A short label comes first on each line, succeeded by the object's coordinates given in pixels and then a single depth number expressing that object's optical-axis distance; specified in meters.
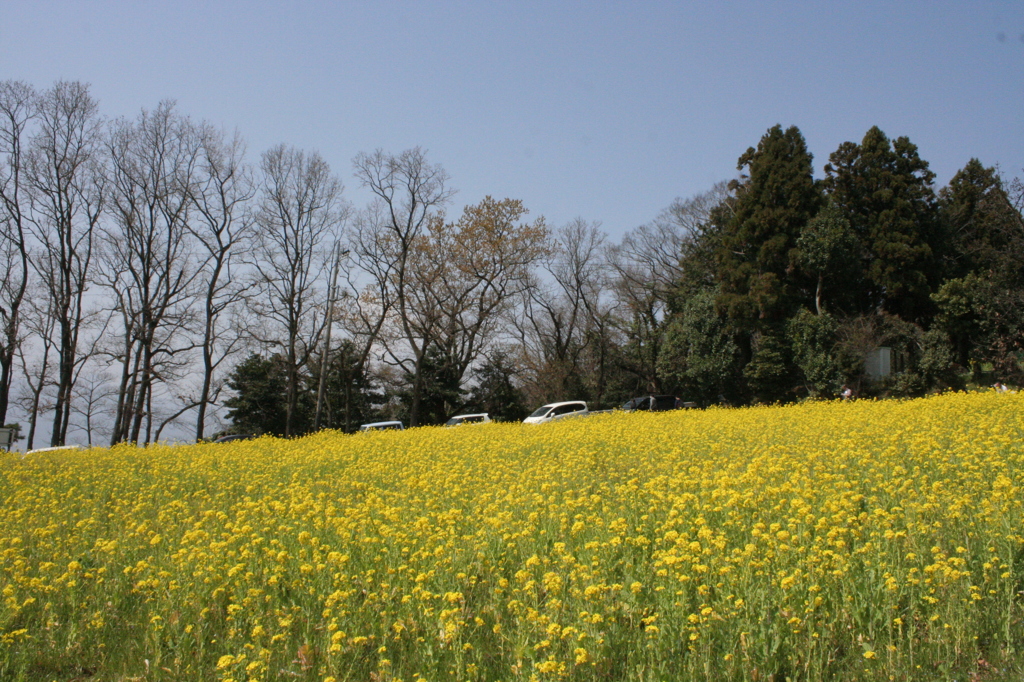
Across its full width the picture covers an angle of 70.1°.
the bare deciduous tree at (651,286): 38.78
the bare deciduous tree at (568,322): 40.38
